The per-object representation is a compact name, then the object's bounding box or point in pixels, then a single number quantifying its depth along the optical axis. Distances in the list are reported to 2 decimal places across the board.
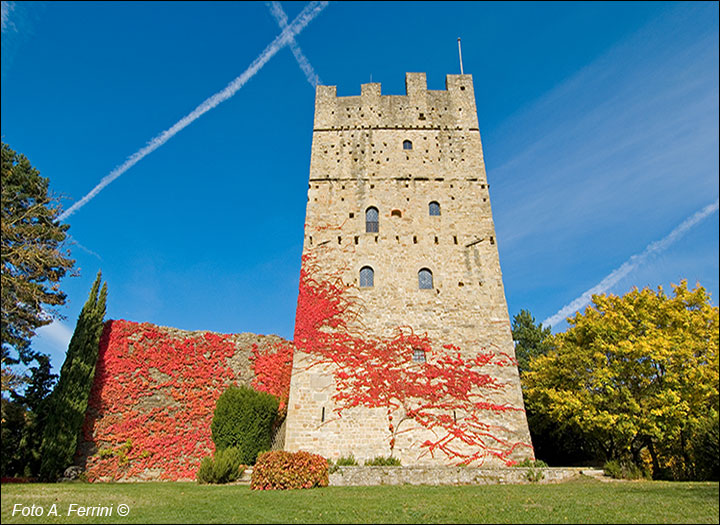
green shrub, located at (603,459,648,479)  12.38
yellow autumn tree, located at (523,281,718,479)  13.02
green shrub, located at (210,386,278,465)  13.80
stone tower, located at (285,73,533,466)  14.11
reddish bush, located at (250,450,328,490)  10.62
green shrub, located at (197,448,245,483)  12.12
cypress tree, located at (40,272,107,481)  12.38
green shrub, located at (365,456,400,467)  13.16
